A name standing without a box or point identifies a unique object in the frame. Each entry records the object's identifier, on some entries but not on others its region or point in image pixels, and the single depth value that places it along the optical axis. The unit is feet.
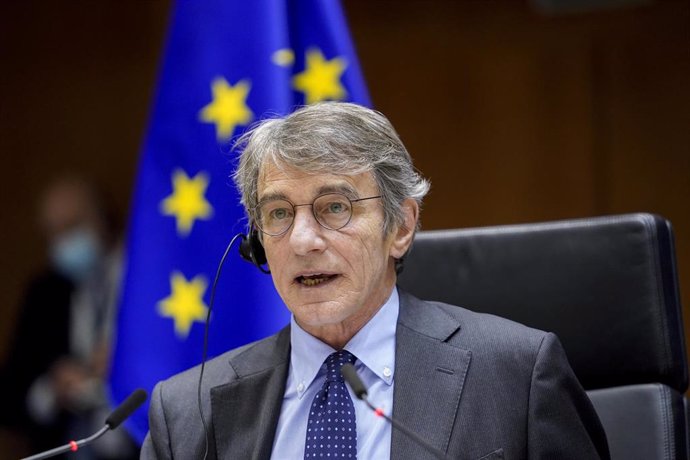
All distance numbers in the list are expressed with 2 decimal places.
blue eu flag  16.36
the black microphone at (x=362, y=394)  14.42
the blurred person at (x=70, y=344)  18.52
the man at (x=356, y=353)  14.85
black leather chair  15.23
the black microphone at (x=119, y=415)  14.69
